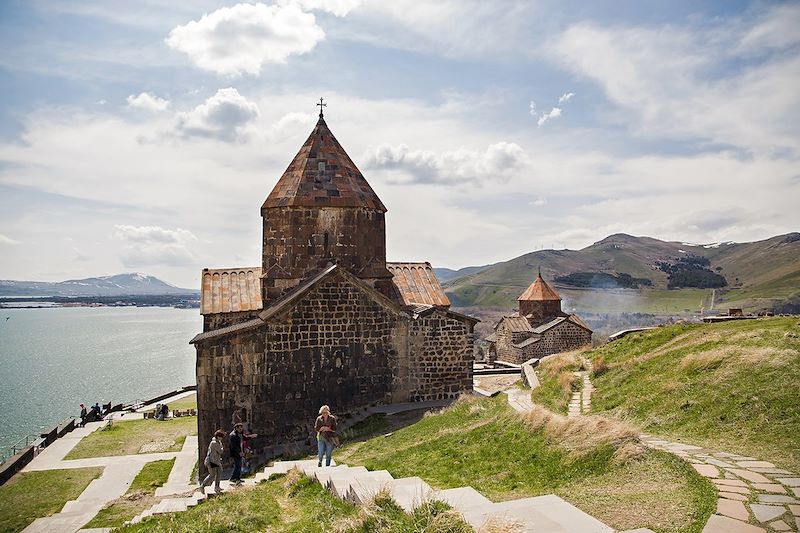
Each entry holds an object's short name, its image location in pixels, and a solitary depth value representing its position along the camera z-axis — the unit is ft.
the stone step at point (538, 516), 16.30
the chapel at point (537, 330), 119.75
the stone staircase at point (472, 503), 16.52
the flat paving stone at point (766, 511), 16.79
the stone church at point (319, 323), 46.32
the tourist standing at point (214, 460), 33.99
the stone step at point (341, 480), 22.97
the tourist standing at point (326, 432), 33.27
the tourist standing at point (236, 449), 36.65
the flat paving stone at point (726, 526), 15.90
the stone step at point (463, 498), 18.58
